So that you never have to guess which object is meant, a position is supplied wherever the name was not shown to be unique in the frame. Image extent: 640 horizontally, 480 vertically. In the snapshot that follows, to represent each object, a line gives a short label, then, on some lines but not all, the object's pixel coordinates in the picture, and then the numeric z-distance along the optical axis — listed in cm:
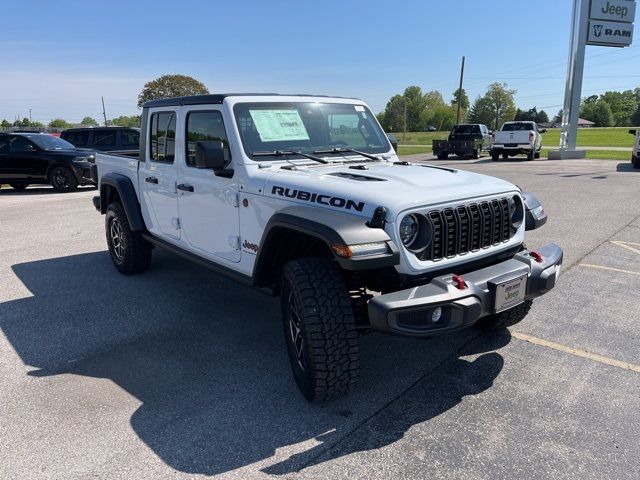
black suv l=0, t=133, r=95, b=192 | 1376
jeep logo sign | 2528
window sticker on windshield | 402
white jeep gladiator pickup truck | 288
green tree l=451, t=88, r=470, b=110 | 10819
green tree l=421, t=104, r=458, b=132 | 10675
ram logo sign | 2547
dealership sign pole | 2522
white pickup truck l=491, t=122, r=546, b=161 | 2411
